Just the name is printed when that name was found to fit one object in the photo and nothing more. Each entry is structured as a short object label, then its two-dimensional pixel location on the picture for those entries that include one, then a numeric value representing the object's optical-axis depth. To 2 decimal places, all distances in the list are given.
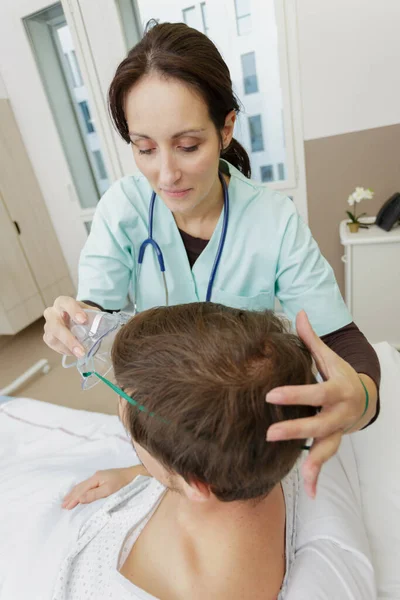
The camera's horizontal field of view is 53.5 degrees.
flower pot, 2.01
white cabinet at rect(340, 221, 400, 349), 1.90
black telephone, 1.91
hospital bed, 0.80
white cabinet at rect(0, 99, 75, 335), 2.67
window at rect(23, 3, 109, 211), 2.55
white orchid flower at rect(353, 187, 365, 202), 2.00
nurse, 0.64
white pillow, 0.76
